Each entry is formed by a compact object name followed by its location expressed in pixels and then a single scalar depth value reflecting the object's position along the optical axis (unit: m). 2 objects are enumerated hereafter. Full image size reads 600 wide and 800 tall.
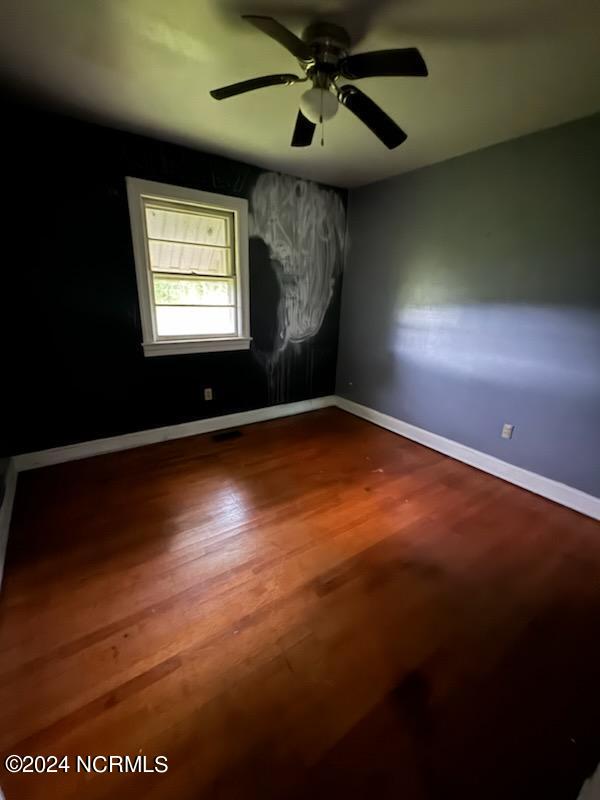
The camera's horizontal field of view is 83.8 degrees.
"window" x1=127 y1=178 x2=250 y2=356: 2.66
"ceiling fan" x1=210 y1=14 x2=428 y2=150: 1.27
